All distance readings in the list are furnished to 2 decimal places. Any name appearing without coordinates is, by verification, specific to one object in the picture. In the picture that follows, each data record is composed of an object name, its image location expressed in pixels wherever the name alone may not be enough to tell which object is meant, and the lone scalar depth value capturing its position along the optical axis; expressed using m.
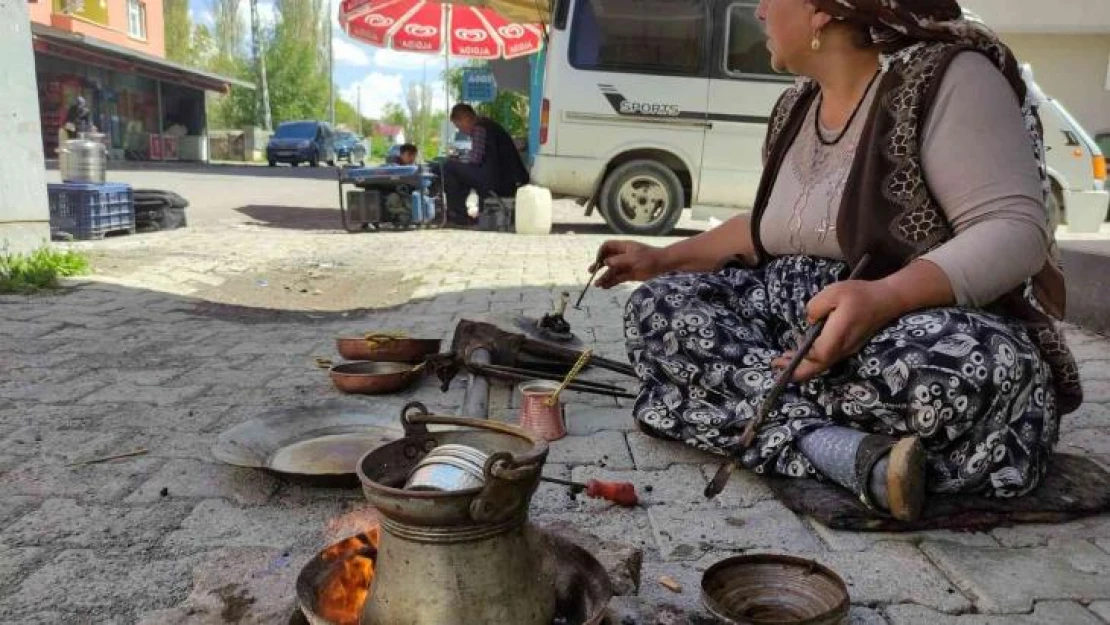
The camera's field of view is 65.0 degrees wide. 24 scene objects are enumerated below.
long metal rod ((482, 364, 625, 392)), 3.05
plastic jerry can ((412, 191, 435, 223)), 9.89
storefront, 25.14
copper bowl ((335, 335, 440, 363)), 3.53
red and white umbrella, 14.02
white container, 9.55
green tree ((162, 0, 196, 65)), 48.09
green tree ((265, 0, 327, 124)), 53.59
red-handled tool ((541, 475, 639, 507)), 2.23
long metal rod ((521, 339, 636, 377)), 3.24
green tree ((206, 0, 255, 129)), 51.00
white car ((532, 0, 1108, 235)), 8.85
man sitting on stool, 10.32
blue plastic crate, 7.84
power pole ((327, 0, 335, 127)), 50.46
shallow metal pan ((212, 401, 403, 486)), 2.31
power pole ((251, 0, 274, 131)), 44.16
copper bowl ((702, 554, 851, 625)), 1.62
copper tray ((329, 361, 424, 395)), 3.27
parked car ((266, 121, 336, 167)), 31.19
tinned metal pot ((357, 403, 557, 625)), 1.21
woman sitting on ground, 1.91
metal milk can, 8.04
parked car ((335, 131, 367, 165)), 34.41
